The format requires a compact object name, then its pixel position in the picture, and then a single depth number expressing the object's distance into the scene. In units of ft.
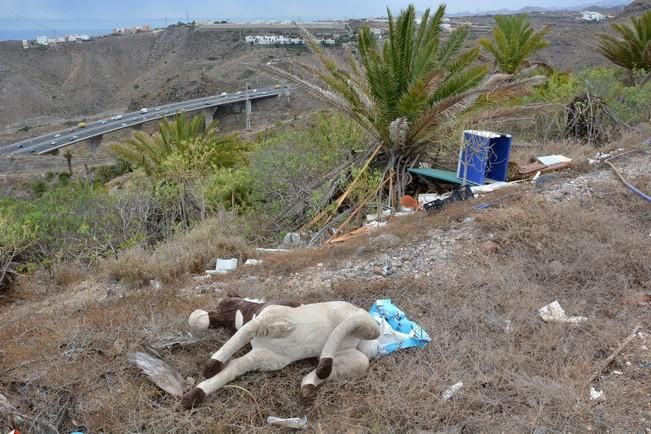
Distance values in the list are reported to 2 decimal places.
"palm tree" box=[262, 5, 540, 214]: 24.04
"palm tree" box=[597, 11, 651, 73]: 47.52
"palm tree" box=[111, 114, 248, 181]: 46.01
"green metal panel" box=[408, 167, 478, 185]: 23.86
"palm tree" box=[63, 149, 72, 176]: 108.68
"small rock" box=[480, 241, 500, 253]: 15.31
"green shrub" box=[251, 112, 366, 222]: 25.55
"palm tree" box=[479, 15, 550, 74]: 48.80
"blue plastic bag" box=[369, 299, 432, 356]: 10.98
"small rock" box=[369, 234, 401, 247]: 16.57
